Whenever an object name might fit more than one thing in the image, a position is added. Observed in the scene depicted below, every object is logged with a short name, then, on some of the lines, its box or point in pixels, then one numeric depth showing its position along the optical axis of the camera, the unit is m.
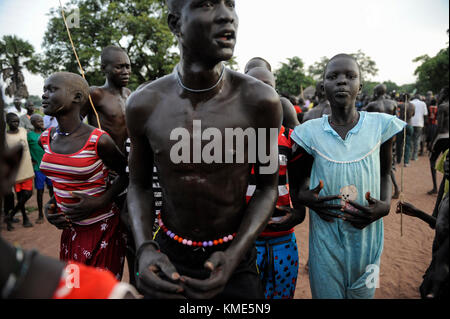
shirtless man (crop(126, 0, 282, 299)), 1.44
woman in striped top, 2.16
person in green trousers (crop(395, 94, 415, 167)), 9.24
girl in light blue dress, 1.88
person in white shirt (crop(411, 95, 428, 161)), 10.05
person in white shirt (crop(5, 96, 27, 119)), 8.90
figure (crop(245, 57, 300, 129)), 3.04
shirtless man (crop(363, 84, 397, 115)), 7.56
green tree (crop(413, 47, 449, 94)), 27.64
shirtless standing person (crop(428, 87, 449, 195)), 6.12
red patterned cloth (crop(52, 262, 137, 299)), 0.83
